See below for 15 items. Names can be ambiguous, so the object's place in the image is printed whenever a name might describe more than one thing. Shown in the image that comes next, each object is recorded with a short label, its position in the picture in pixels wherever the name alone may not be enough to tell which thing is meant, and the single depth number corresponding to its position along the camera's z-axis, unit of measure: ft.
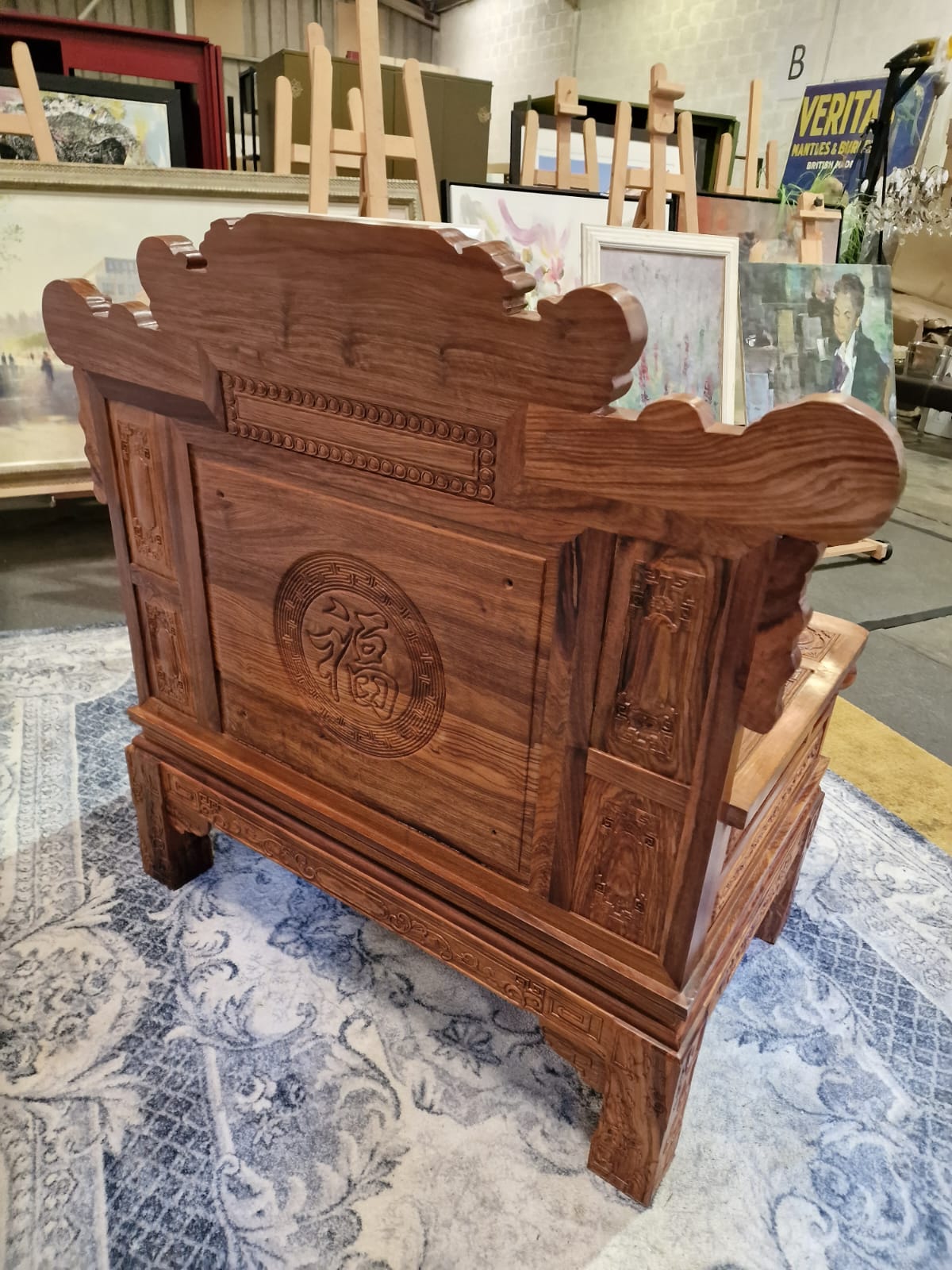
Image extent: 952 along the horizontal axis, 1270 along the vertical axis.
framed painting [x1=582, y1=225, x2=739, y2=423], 6.98
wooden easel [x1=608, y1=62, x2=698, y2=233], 7.94
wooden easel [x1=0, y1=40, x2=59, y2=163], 8.15
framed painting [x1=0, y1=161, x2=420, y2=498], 8.13
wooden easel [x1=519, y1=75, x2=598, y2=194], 9.04
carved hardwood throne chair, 2.44
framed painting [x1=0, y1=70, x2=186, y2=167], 10.67
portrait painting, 9.37
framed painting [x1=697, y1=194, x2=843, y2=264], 10.80
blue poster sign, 16.17
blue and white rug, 3.30
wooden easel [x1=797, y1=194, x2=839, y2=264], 9.91
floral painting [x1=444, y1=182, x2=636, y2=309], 8.44
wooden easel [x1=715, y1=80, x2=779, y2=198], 11.36
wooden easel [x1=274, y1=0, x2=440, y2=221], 6.26
